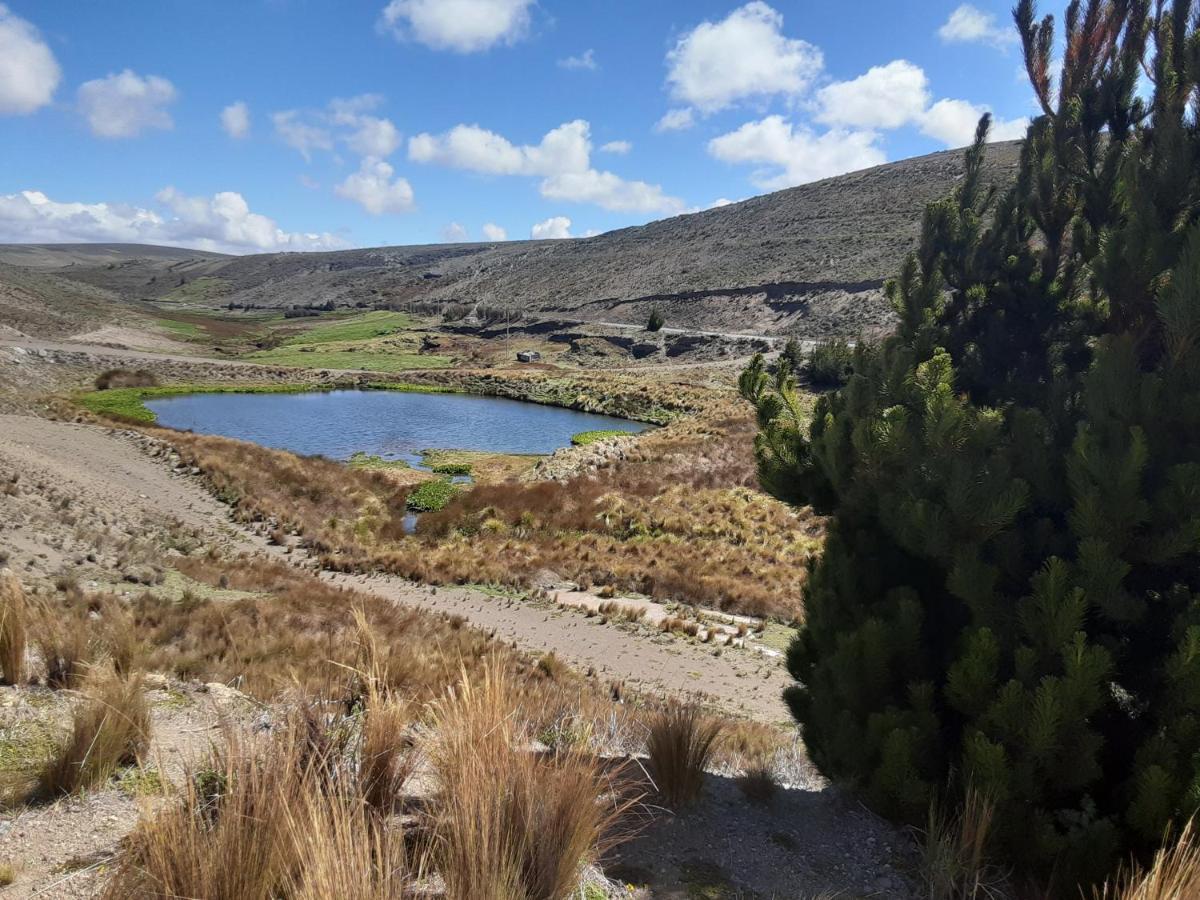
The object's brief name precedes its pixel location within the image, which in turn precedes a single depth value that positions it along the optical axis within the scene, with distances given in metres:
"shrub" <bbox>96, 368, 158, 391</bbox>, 53.62
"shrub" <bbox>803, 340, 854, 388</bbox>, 48.91
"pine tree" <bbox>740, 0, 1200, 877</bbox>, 3.61
